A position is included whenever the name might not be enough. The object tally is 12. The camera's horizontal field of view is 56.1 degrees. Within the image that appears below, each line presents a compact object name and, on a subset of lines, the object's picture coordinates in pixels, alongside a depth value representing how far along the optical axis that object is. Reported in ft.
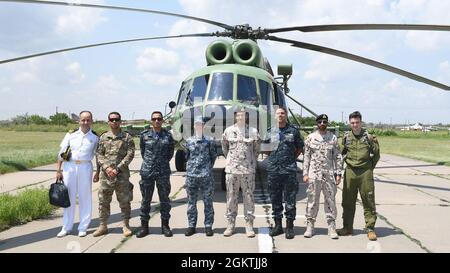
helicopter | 25.35
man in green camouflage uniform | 17.85
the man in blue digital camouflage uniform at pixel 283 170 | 18.20
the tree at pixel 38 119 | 273.95
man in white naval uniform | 18.24
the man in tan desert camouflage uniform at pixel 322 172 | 17.95
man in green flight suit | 18.16
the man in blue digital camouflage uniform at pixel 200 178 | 18.33
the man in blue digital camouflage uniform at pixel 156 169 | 18.16
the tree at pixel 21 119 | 281.95
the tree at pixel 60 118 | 258.16
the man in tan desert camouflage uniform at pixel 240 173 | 18.15
